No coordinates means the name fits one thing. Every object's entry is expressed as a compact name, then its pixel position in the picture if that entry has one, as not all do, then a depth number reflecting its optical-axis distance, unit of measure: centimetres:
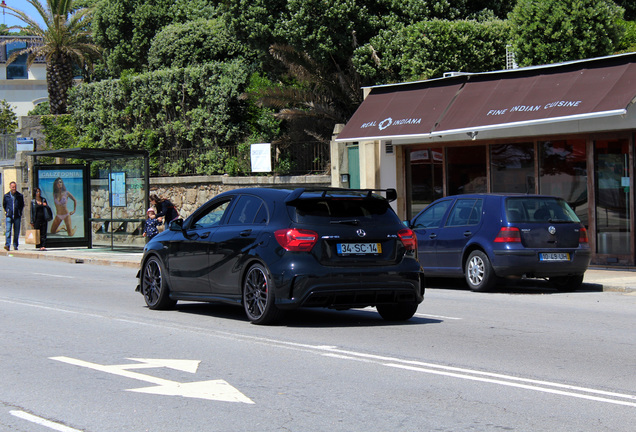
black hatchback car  988
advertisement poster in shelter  2939
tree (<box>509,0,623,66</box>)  2331
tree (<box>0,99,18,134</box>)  5961
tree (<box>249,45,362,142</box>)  2734
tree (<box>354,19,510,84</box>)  2606
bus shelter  2766
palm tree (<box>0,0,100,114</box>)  4372
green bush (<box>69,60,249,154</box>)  3228
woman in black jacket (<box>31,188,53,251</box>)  2838
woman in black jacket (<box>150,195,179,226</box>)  2055
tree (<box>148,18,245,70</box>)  3719
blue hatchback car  1448
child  2098
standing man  2939
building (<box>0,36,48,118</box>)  8656
